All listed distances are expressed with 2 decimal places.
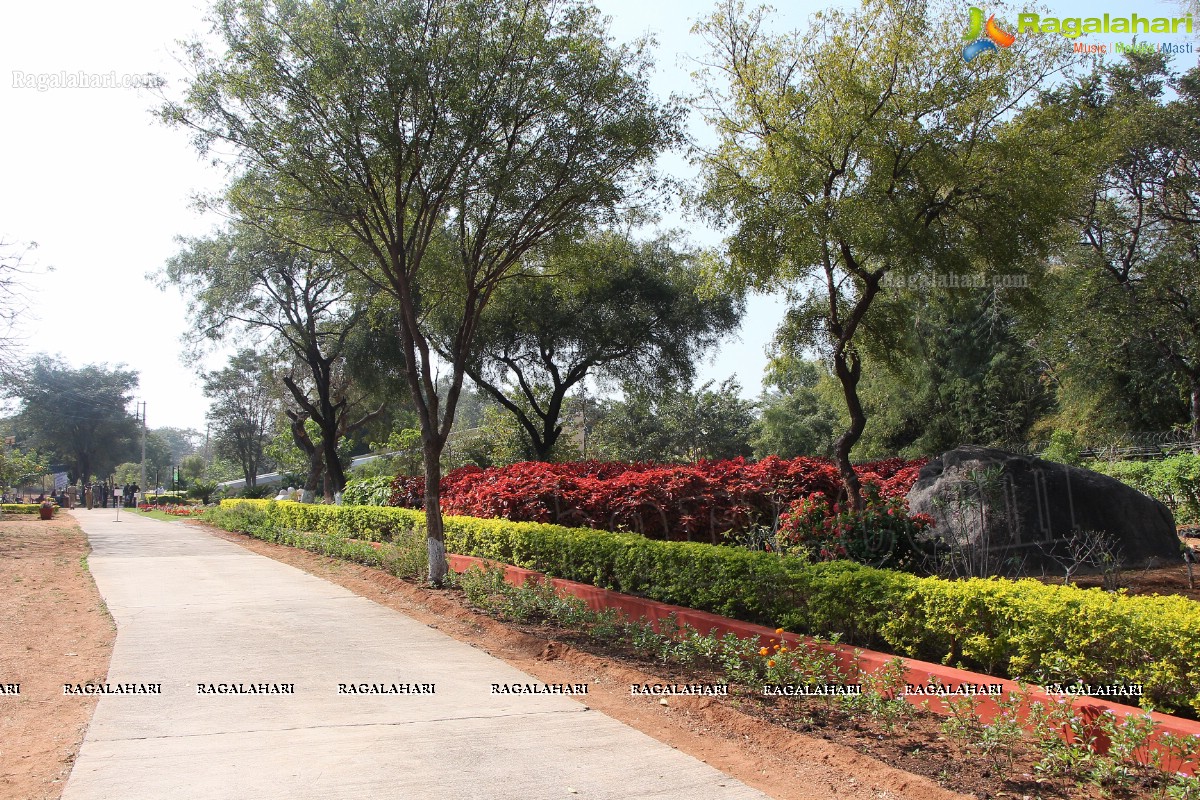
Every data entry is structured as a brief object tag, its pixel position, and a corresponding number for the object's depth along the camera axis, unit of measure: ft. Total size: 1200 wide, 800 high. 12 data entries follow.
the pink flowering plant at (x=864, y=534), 25.03
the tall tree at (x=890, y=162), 27.86
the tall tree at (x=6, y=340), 60.39
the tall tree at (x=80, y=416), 197.98
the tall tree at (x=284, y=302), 72.95
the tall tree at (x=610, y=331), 68.95
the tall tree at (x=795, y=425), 118.62
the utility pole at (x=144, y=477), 158.26
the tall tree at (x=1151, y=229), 68.18
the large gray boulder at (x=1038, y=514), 28.96
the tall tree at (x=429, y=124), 29.55
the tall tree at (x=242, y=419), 148.79
